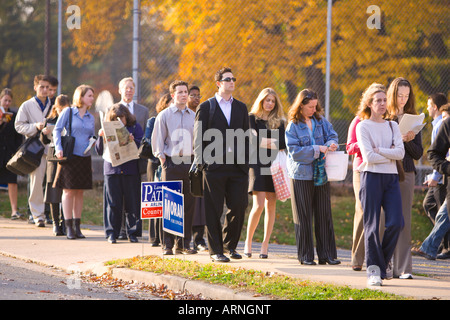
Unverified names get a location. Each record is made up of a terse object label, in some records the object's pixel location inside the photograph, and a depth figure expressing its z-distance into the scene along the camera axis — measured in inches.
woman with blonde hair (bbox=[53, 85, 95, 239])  933.8
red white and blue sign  719.1
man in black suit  746.8
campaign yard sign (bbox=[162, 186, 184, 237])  709.3
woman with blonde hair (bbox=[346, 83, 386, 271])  692.7
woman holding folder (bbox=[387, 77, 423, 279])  680.4
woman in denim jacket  751.1
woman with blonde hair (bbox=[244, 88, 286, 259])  801.6
